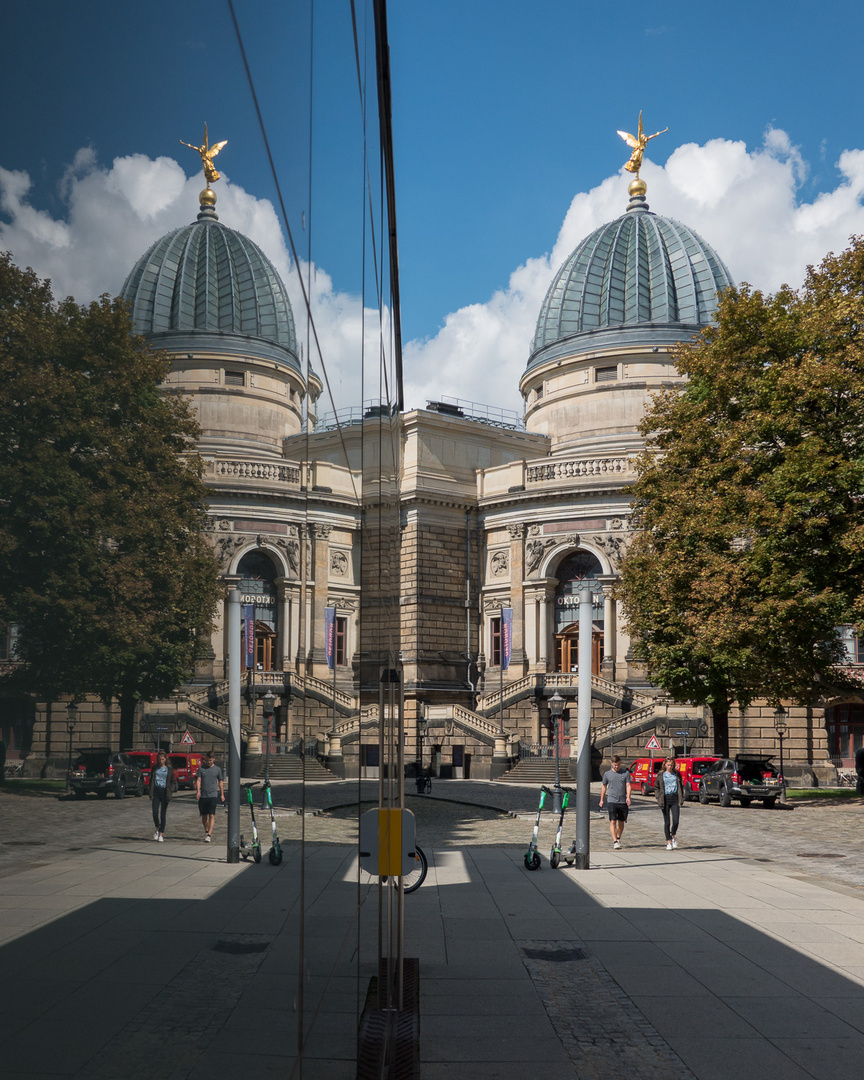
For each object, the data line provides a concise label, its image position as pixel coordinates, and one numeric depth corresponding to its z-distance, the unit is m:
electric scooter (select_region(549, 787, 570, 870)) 18.49
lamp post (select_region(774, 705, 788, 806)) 50.22
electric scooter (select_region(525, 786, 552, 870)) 18.08
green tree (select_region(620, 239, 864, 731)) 30.72
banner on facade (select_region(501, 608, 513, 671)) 57.91
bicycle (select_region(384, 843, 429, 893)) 15.09
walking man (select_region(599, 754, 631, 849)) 21.95
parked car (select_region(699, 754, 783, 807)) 36.59
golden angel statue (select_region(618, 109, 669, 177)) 80.69
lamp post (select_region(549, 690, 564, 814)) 44.44
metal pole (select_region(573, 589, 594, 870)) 18.70
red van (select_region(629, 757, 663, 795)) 42.97
